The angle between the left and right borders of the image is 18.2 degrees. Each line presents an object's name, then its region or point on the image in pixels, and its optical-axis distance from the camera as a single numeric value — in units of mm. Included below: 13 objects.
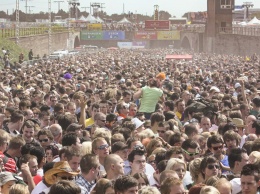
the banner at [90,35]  111500
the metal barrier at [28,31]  59494
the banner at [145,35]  110312
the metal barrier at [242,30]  73075
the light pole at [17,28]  54312
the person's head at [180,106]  15832
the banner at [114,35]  111500
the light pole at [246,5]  116812
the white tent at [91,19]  120975
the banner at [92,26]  113188
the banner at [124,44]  110931
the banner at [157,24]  109438
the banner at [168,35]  110688
